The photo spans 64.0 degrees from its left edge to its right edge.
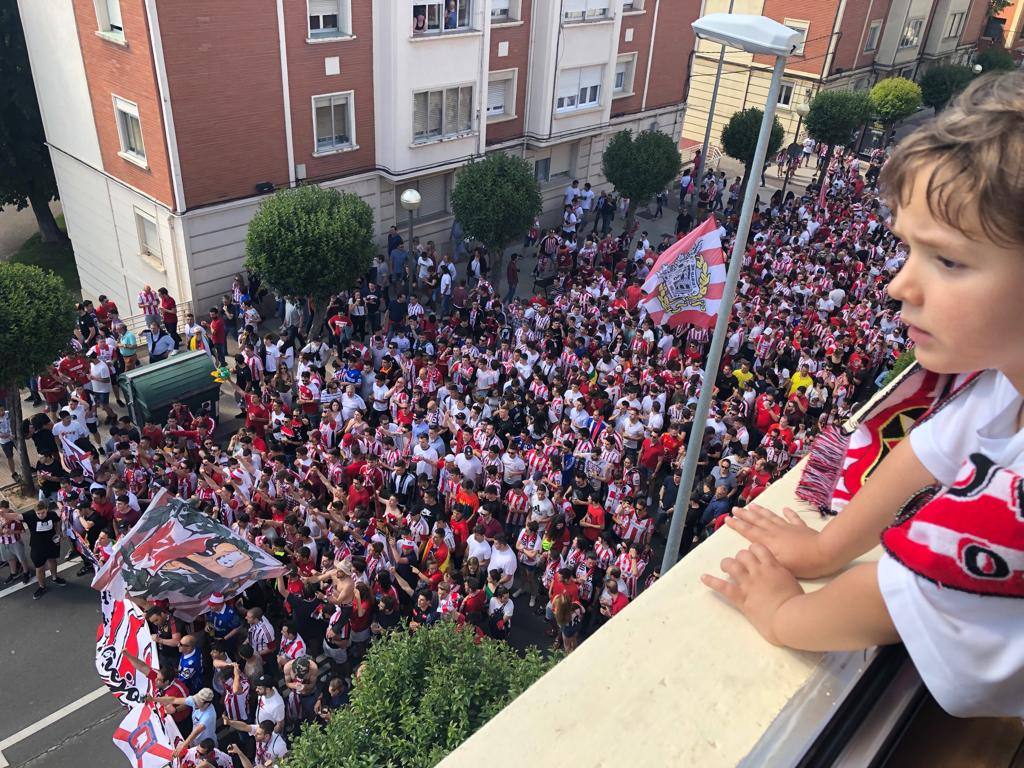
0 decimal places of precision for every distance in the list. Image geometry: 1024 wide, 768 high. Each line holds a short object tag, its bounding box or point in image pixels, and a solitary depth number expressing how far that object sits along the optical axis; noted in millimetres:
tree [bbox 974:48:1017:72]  42812
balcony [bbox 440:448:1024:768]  1798
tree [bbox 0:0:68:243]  21922
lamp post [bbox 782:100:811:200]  27044
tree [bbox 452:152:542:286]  19703
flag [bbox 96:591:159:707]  8281
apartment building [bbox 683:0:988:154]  36844
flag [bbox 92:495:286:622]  8906
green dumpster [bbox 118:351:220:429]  13953
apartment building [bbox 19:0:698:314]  17172
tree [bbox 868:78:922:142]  33938
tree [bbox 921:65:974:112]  39406
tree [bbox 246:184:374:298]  16078
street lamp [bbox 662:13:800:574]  6824
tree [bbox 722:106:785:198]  28125
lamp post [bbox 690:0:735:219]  24309
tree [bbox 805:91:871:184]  29828
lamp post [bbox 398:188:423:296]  16609
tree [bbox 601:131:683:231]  24219
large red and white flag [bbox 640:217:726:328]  11656
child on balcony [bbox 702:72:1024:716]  1478
